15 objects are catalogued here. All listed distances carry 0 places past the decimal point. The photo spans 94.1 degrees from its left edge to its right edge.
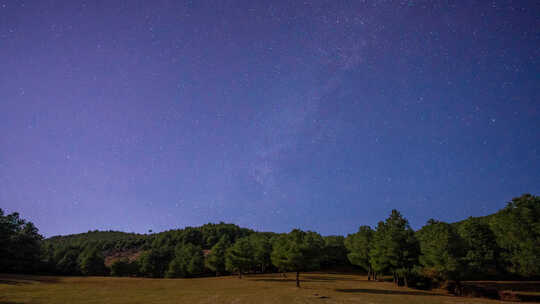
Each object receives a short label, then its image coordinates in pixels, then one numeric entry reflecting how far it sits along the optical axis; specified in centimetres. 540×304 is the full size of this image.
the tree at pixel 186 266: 8440
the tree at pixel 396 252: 5091
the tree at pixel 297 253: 4506
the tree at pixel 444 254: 4316
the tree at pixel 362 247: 7048
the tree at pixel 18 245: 7362
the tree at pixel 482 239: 6394
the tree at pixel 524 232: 4453
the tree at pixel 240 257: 6856
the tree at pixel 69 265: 8788
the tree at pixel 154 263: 9276
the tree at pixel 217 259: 8100
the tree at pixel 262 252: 7745
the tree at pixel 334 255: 10594
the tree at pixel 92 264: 8888
